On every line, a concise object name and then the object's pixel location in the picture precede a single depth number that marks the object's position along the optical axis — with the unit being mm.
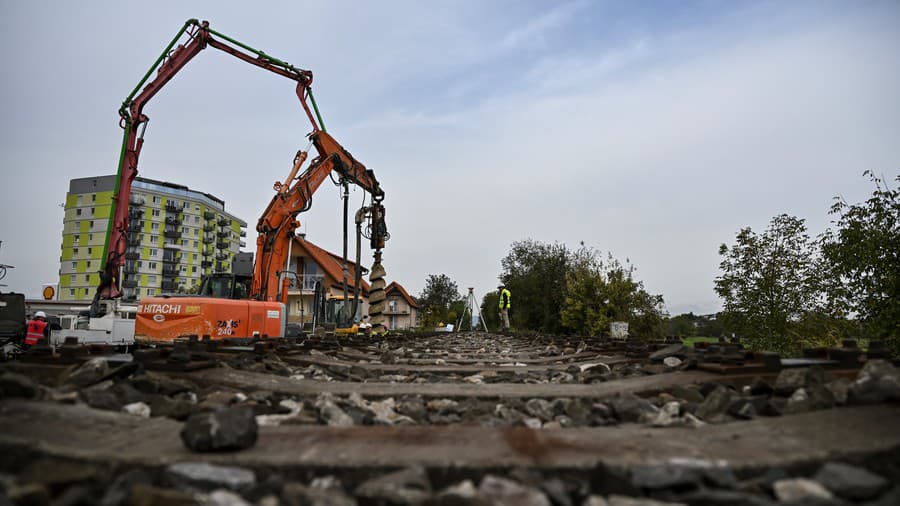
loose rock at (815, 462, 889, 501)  1357
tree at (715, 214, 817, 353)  13539
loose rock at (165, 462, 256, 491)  1484
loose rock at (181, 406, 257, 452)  1656
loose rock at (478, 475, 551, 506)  1356
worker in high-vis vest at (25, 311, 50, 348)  10195
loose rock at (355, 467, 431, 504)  1378
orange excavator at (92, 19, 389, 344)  11125
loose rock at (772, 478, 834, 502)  1362
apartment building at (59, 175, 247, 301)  70938
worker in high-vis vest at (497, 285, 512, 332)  24578
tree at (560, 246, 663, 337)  17406
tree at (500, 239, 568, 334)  25562
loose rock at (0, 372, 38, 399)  2098
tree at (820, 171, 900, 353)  7055
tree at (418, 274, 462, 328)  62438
